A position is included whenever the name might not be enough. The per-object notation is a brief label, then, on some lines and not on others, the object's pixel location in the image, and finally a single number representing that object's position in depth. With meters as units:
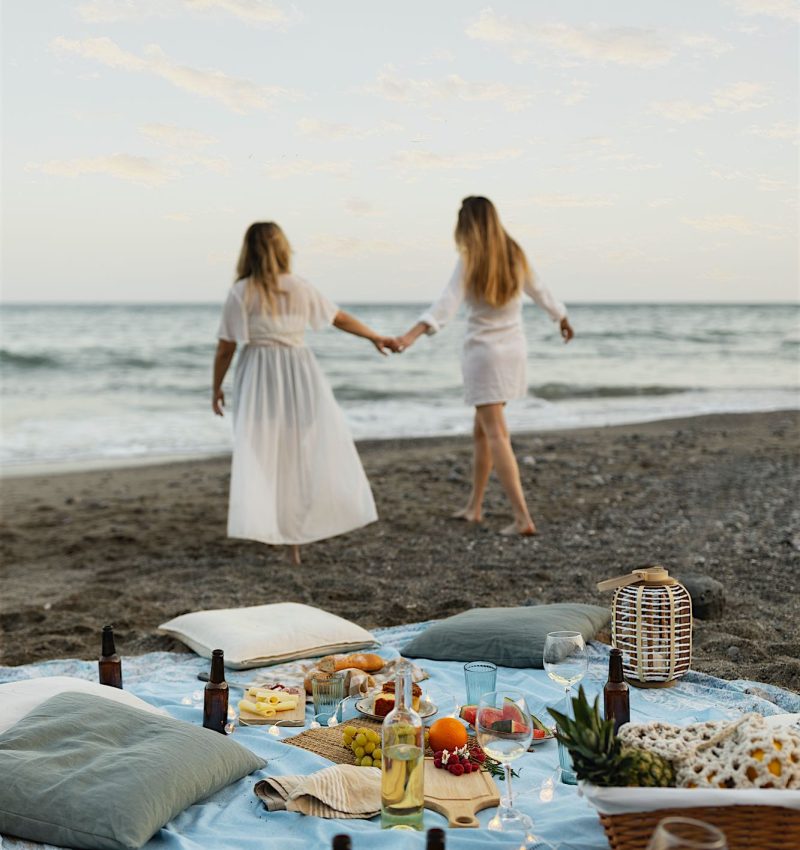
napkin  2.97
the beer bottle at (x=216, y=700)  3.57
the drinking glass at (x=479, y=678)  3.39
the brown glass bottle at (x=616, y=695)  3.19
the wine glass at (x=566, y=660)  2.98
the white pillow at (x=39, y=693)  3.47
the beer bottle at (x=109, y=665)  3.92
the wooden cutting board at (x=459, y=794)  2.89
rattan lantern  3.96
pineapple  2.43
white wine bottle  2.64
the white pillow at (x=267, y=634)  4.48
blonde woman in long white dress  6.44
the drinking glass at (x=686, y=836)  1.69
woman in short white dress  7.00
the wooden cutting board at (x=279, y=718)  3.76
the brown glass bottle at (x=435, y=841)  1.89
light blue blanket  2.82
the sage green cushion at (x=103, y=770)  2.77
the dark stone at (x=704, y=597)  5.12
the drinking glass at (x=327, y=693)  3.79
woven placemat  3.37
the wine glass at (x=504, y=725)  2.68
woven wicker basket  2.36
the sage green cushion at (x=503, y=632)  4.29
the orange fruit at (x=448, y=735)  3.19
